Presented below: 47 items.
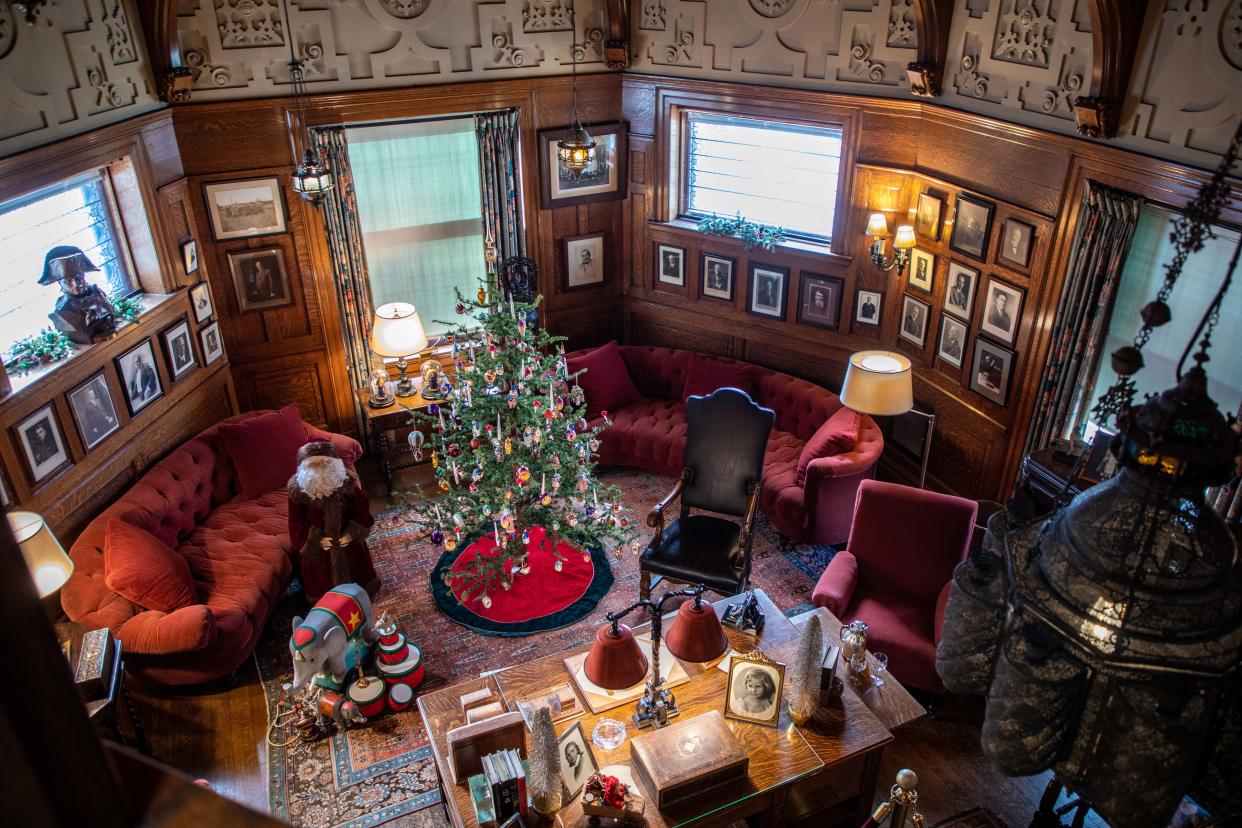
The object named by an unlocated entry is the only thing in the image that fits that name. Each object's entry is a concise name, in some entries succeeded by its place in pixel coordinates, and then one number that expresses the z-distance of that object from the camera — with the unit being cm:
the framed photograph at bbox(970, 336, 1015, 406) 571
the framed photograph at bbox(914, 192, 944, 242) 603
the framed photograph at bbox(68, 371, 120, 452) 511
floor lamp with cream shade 552
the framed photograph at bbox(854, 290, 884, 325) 668
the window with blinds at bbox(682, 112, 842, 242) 677
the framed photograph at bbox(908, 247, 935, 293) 621
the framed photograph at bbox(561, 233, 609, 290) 769
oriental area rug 431
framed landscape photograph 624
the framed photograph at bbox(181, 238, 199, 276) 608
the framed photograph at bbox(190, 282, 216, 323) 619
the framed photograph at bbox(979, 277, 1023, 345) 560
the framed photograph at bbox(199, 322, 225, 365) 633
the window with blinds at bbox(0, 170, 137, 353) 491
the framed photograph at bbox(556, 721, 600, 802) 342
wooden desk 346
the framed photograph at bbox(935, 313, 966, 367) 606
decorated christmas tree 527
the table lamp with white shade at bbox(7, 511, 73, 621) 374
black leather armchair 514
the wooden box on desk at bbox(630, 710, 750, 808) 331
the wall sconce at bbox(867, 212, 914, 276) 615
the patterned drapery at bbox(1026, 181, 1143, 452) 486
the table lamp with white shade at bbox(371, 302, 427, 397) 647
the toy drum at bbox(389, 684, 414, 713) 481
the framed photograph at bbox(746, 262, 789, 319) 714
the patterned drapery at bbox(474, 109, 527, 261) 704
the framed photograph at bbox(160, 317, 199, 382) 592
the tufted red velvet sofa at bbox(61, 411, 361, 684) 463
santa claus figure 513
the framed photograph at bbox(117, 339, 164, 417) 553
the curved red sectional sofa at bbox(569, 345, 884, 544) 592
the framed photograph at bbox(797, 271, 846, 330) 688
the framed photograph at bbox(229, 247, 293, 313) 647
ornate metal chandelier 137
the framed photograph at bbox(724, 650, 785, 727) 369
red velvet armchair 468
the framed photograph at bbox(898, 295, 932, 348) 635
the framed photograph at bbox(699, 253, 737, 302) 740
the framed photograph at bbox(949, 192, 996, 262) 566
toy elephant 447
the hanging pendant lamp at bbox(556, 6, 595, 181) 650
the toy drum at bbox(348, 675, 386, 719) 471
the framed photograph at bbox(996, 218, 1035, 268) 542
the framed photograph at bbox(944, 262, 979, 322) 592
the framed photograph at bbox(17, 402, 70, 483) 473
